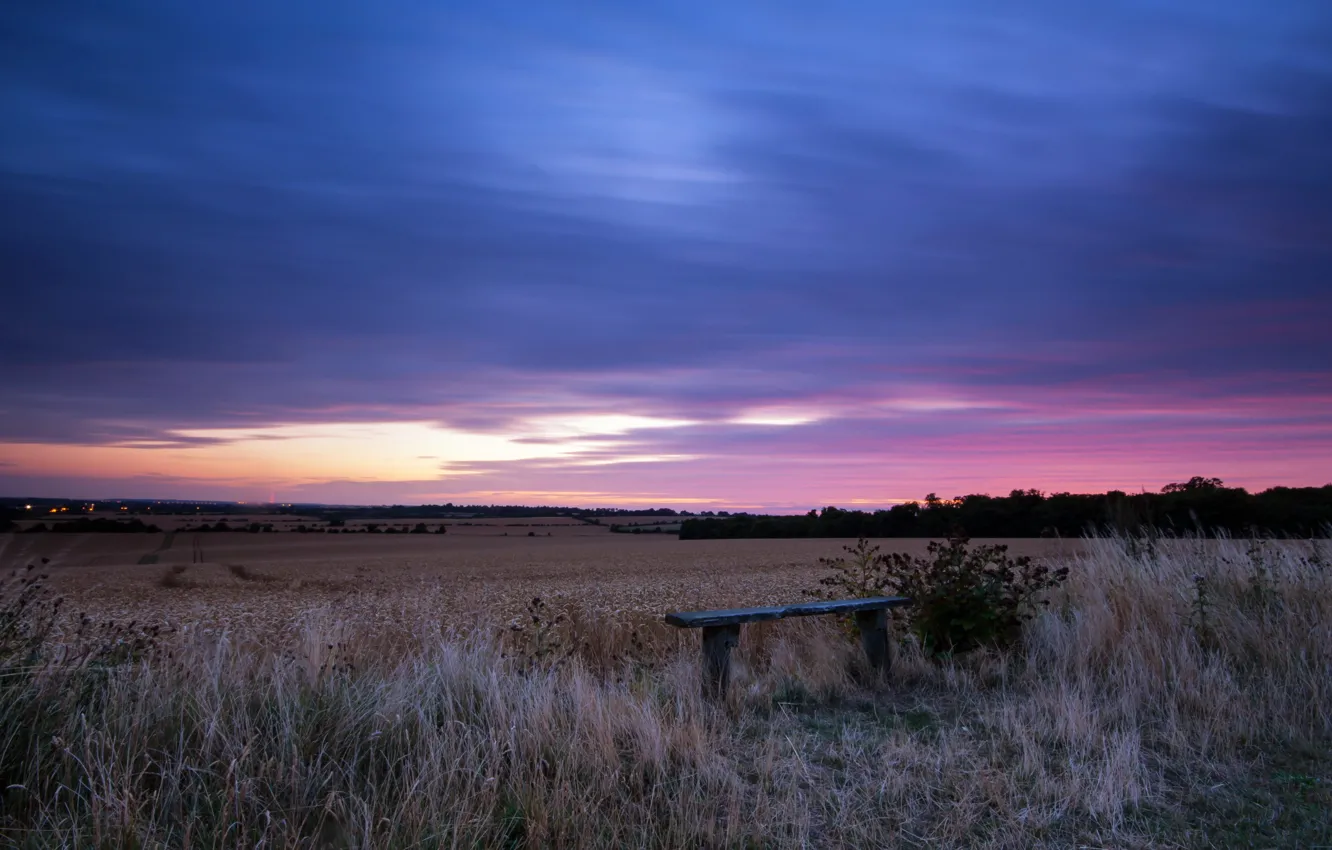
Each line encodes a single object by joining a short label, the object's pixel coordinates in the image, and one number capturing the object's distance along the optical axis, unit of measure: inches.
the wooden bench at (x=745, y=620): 247.8
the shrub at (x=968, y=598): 296.0
